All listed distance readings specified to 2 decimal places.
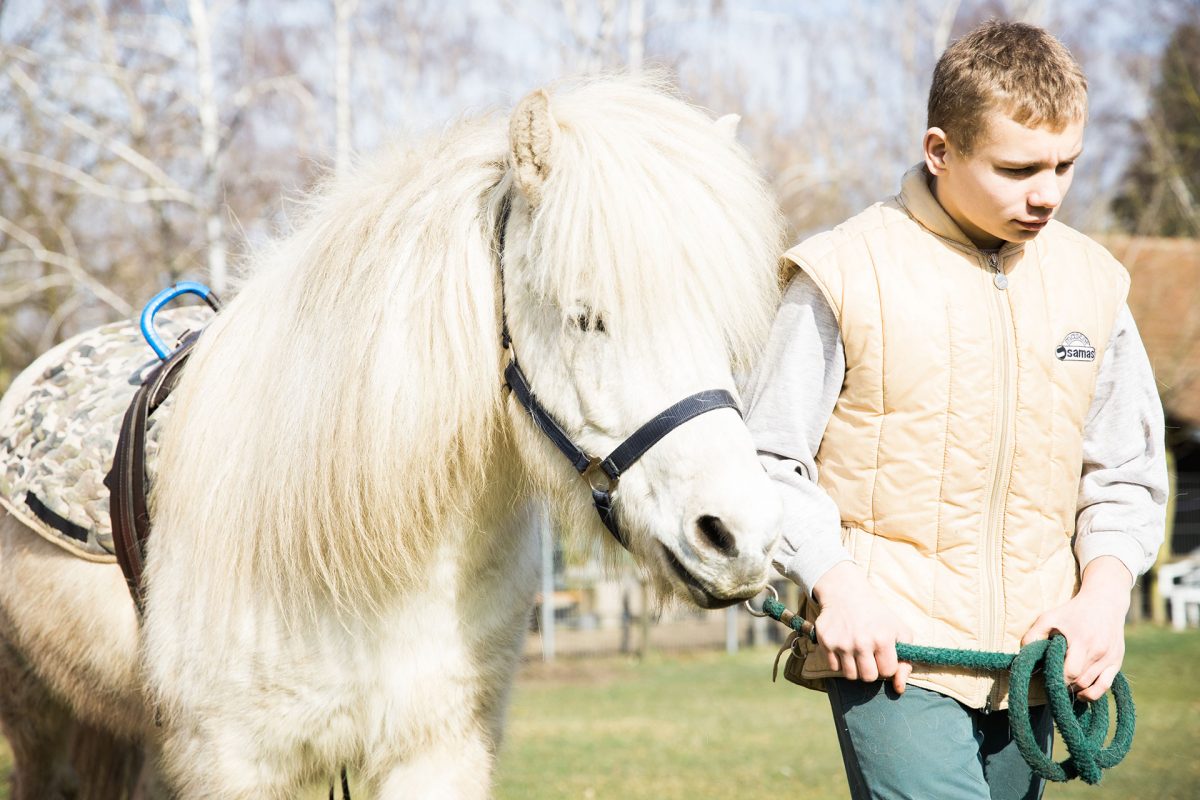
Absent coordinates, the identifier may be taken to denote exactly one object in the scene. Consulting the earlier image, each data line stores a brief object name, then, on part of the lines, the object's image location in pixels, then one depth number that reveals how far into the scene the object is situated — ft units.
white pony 8.02
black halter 7.92
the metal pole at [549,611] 48.01
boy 7.95
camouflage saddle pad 9.68
